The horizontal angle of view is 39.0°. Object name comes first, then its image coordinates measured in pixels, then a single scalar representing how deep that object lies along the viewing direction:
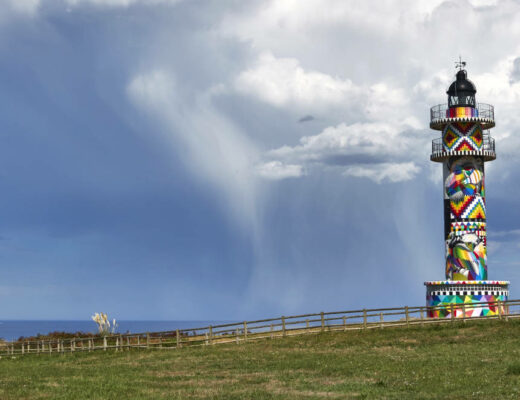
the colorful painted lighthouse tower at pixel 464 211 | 55.62
